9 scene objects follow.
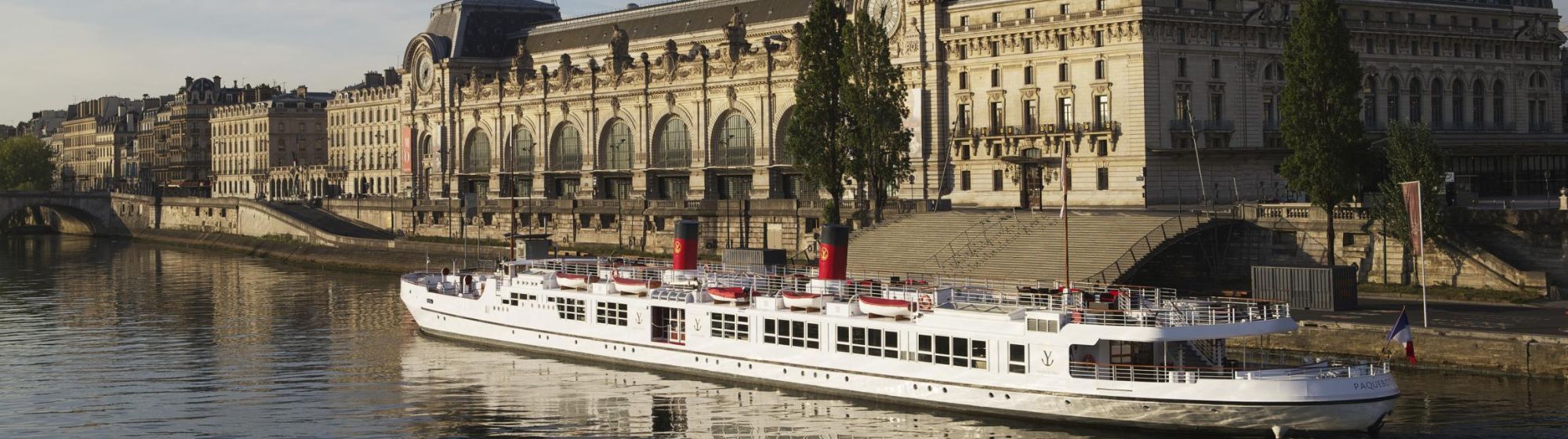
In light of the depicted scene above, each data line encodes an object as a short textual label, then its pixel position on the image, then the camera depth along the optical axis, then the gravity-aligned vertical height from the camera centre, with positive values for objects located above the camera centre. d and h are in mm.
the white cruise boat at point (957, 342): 46438 -3399
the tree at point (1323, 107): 71625 +4815
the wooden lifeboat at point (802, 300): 55844 -2119
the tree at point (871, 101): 85500 +6368
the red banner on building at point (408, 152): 160500 +8050
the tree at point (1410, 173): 68062 +1927
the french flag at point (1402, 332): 48406 -2997
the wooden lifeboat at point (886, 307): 53031 -2273
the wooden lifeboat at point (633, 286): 62531 -1766
